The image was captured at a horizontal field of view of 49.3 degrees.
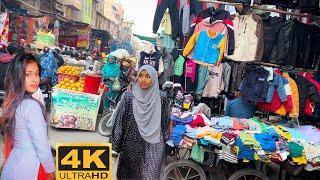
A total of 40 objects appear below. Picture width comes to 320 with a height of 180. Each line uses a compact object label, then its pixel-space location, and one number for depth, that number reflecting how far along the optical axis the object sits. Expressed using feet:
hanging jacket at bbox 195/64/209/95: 25.23
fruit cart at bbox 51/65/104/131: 22.47
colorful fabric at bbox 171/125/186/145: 16.06
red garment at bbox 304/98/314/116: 18.17
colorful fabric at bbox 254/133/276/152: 15.34
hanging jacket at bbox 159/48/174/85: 28.16
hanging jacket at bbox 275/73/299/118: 17.99
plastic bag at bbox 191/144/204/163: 16.25
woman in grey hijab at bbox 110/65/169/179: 12.54
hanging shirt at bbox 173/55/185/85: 26.55
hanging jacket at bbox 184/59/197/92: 25.40
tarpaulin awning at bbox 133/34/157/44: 50.56
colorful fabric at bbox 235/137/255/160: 15.31
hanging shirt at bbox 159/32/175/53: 29.90
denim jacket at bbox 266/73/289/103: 18.11
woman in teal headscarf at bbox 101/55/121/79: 29.22
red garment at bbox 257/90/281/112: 18.39
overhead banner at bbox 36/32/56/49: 43.32
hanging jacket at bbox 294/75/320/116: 17.99
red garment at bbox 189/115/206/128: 16.88
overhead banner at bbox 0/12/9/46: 29.68
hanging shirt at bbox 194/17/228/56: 18.47
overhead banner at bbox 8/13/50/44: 48.96
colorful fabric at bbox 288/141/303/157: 15.46
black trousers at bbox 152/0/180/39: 26.30
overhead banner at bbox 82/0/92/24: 125.18
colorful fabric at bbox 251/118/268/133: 16.71
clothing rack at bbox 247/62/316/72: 18.61
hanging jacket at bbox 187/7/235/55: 18.33
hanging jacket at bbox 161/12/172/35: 27.94
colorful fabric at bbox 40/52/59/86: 31.55
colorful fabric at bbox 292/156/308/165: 15.43
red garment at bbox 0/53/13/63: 26.48
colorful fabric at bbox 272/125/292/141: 16.09
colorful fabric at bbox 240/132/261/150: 15.31
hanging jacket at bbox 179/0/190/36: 25.79
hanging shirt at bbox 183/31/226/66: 18.26
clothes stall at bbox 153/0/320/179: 15.81
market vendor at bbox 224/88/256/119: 20.02
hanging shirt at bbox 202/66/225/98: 25.14
